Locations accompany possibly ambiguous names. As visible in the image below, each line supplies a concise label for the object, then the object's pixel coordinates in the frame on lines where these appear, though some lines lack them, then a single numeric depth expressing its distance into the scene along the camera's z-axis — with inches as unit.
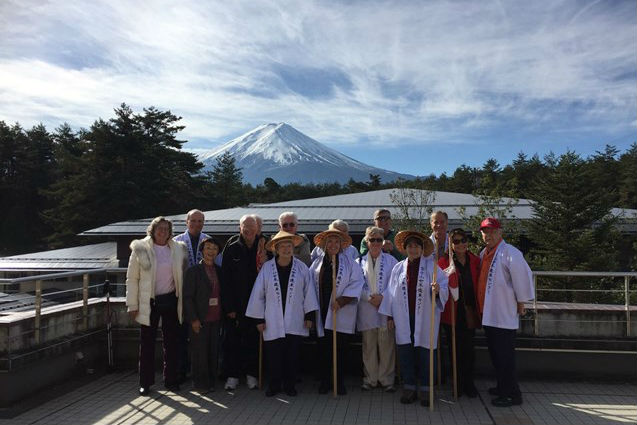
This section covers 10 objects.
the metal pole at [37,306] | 209.3
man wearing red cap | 196.5
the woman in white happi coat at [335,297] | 212.4
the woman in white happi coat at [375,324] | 215.8
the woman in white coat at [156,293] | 212.2
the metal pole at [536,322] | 234.5
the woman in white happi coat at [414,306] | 202.1
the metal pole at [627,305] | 227.6
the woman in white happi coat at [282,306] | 211.6
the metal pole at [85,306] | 241.6
